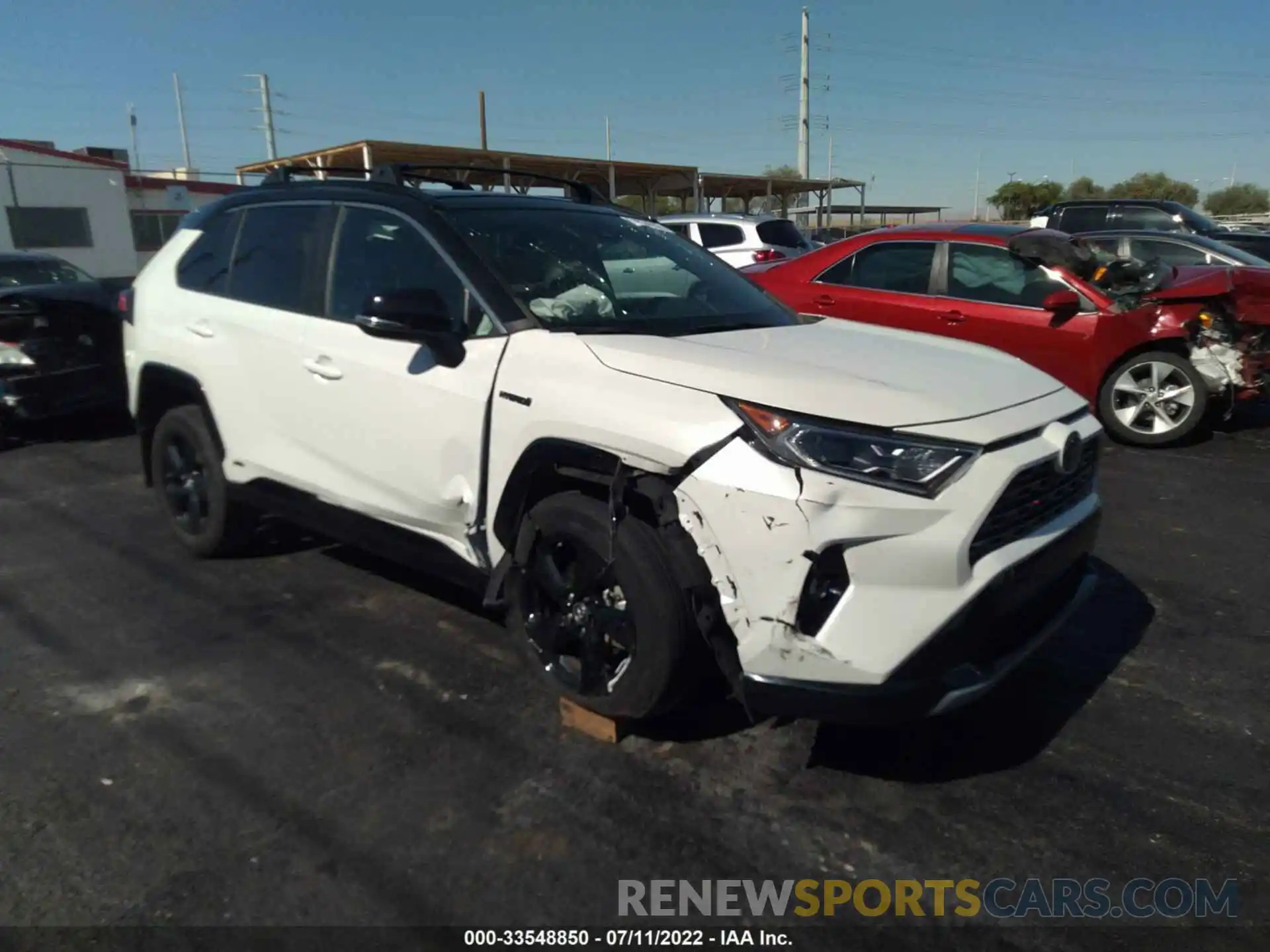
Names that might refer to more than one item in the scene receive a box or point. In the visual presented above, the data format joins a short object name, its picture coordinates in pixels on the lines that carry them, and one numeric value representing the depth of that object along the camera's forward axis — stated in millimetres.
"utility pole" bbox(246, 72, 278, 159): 61109
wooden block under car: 3080
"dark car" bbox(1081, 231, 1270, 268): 9438
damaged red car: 6852
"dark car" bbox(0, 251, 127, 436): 7219
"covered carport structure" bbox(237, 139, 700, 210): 23484
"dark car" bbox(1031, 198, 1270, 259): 13578
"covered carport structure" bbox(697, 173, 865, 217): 33812
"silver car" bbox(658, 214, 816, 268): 14258
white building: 26812
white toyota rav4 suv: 2480
